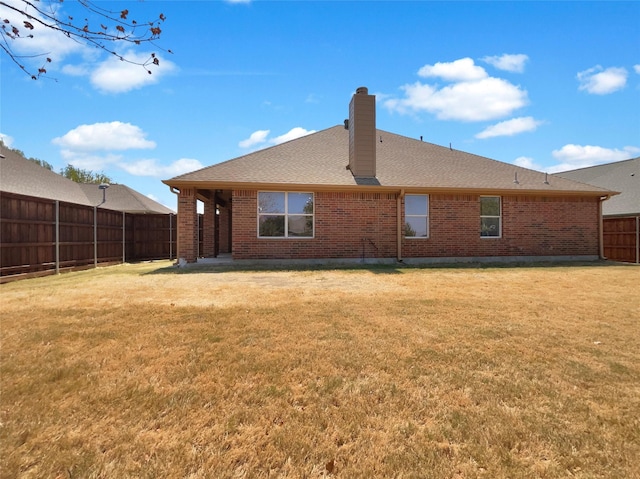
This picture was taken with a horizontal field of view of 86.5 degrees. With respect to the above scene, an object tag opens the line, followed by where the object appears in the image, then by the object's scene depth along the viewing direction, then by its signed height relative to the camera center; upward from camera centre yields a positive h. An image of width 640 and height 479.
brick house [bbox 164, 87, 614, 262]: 11.57 +1.09
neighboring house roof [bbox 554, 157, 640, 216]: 16.02 +3.07
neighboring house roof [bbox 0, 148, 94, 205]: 12.96 +2.48
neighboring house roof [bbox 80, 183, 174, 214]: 19.12 +2.24
